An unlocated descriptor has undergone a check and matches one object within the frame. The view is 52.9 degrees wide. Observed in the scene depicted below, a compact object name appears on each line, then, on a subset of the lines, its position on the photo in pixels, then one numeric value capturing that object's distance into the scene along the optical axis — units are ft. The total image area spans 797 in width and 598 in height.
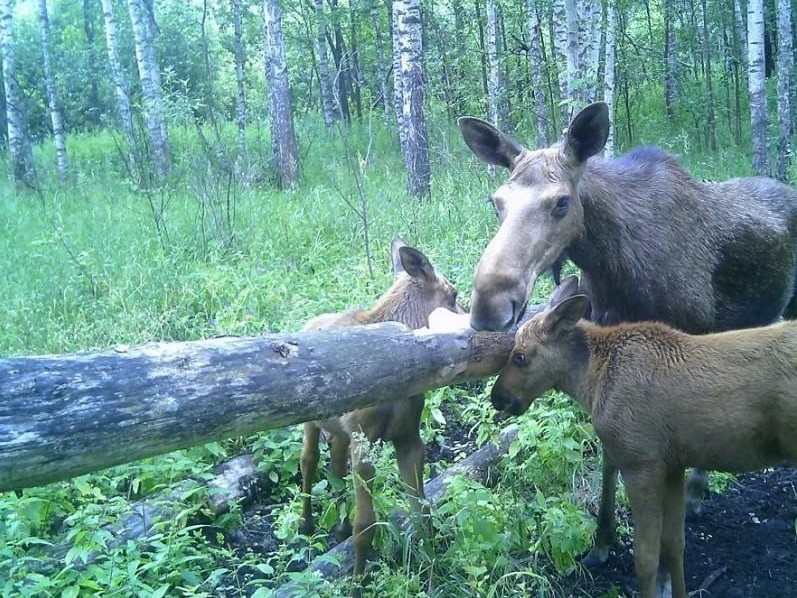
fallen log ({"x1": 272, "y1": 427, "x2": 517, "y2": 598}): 13.50
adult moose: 14.38
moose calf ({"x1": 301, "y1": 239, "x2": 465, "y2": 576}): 14.44
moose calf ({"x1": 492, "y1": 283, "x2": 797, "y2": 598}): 12.52
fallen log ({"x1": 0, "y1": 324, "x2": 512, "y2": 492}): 8.44
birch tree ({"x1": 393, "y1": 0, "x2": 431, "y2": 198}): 39.83
